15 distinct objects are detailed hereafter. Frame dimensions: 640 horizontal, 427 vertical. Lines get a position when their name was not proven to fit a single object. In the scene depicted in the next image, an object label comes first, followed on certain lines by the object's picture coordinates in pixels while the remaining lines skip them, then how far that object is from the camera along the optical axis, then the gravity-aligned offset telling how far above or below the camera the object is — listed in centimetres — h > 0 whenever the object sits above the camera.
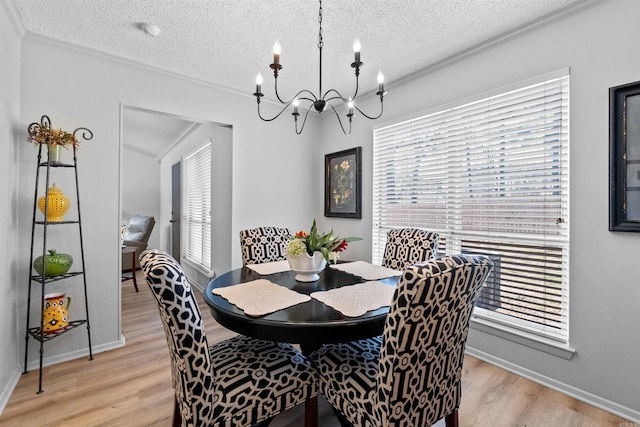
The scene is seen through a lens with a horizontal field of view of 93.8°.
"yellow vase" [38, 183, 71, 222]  212 +7
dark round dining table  120 -45
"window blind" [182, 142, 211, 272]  429 +10
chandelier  144 +72
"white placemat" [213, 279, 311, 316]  134 -41
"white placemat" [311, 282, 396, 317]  136 -42
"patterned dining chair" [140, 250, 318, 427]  108 -68
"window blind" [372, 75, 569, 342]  199 +17
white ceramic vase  179 -31
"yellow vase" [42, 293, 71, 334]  214 -73
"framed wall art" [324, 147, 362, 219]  344 +37
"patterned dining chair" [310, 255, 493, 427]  96 -51
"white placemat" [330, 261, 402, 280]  192 -39
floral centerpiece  177 -23
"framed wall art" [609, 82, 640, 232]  165 +32
